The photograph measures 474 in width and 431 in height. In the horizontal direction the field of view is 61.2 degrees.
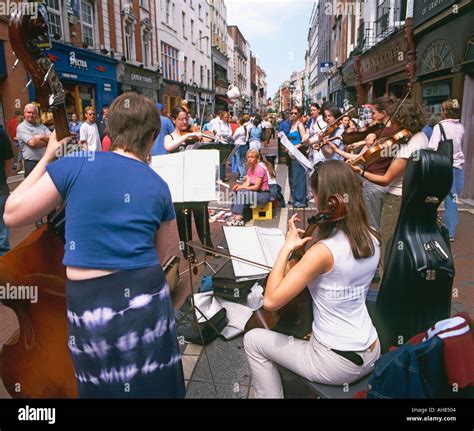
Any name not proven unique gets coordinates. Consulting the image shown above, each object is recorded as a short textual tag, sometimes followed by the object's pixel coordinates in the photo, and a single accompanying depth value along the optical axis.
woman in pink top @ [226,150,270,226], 6.81
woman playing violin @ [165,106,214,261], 4.96
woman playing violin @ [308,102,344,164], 6.36
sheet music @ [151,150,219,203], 3.52
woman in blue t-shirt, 1.51
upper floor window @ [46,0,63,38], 14.05
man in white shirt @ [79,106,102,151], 8.05
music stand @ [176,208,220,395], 3.05
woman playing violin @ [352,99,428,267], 3.61
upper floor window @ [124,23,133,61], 20.44
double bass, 2.04
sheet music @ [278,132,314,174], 4.98
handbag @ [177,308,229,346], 3.27
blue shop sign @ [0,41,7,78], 11.74
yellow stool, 7.16
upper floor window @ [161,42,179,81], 25.33
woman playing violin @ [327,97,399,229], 3.92
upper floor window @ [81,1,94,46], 16.30
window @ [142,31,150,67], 22.62
